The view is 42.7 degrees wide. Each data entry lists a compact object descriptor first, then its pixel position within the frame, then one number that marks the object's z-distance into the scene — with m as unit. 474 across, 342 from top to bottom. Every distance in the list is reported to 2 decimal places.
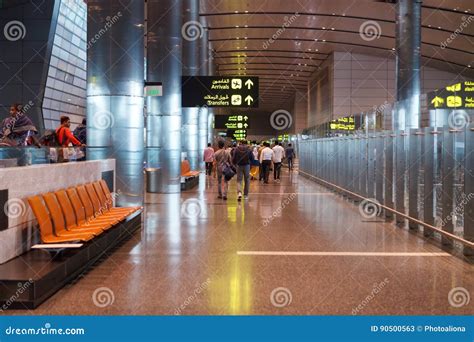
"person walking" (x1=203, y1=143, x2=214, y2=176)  30.78
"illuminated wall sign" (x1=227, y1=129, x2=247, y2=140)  44.43
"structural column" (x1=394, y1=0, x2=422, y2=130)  22.66
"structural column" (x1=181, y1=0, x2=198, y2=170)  24.44
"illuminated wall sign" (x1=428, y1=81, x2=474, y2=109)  17.90
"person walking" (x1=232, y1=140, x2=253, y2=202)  17.28
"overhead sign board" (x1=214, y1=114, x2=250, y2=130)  42.59
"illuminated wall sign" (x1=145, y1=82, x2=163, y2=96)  13.82
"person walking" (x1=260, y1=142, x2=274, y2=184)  25.69
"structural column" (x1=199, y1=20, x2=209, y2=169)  34.69
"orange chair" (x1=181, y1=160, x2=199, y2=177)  23.91
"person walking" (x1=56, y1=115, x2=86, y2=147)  10.46
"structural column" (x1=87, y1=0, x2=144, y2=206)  12.20
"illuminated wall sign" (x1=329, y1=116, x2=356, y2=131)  18.94
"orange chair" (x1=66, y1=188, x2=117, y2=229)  8.30
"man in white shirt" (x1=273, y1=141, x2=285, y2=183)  27.66
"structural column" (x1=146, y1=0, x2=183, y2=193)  19.77
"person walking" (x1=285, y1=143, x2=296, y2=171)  37.84
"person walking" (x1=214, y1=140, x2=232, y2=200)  17.33
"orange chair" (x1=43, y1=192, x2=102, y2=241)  7.27
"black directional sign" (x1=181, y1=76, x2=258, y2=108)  20.25
